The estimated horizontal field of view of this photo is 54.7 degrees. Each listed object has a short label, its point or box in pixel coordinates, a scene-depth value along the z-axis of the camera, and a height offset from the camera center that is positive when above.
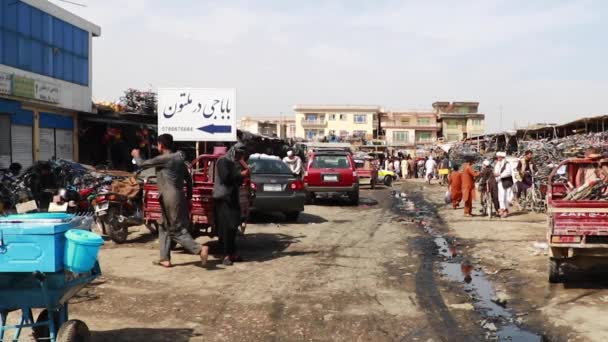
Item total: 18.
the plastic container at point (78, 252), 4.41 -0.66
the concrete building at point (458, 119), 93.50 +7.22
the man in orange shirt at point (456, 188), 17.50 -0.74
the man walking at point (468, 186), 16.20 -0.61
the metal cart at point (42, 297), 4.38 -1.01
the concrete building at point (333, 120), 93.25 +7.04
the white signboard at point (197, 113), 17.33 +1.51
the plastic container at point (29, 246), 4.29 -0.61
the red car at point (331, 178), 19.36 -0.46
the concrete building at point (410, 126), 92.88 +6.01
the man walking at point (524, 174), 16.75 -0.28
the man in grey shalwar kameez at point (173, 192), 8.21 -0.40
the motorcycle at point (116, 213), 10.69 -0.91
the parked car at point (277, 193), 14.20 -0.71
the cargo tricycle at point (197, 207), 9.55 -0.71
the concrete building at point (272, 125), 83.50 +5.90
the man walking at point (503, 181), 15.60 -0.45
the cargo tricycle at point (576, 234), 7.22 -0.86
